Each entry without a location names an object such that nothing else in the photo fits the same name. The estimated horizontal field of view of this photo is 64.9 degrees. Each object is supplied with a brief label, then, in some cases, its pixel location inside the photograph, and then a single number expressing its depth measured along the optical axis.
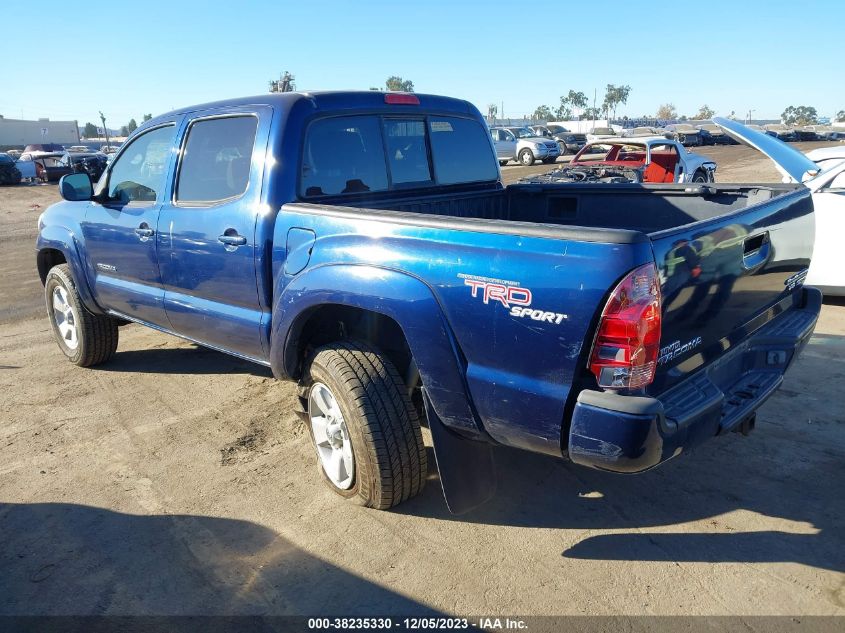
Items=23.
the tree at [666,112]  140.60
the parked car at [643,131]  33.46
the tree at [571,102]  125.06
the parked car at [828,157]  6.86
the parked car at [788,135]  50.19
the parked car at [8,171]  27.89
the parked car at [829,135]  49.76
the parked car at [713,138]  46.32
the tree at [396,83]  79.19
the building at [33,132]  77.44
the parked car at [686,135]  34.23
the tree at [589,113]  126.91
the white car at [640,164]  12.13
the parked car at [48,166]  28.66
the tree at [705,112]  123.17
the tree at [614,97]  132.00
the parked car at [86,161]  26.64
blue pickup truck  2.41
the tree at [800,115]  122.59
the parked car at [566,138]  35.47
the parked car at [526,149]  29.06
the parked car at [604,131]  43.57
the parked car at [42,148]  38.54
